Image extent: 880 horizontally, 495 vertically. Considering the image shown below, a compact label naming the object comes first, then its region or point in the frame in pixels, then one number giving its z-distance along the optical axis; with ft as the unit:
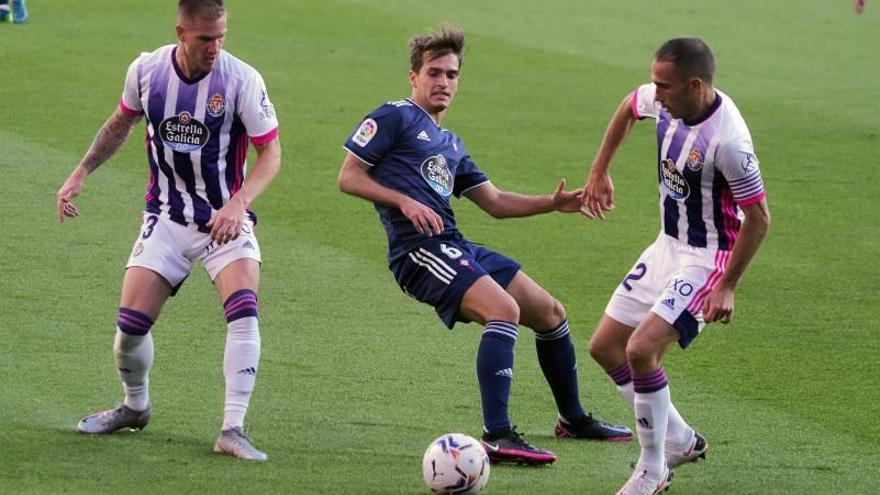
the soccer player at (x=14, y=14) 129.80
